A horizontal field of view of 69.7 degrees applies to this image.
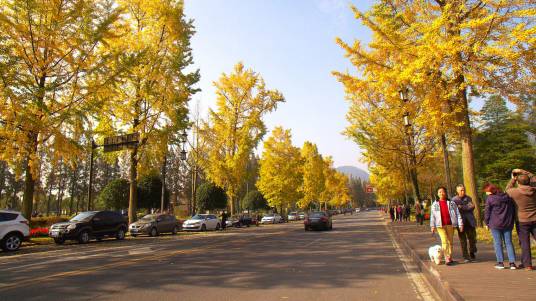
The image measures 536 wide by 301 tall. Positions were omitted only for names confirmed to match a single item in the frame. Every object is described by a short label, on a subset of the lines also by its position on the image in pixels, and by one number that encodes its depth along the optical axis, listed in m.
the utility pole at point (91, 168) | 24.11
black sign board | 23.33
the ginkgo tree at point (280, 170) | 52.53
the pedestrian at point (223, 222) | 33.94
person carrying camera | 7.75
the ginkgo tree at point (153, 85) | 25.80
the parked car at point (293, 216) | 58.99
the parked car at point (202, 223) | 29.86
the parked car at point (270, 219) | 49.58
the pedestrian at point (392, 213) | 38.19
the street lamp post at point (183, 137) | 27.51
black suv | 18.84
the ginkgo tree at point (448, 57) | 12.78
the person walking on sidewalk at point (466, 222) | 9.34
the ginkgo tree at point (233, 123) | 38.69
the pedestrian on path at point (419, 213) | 27.10
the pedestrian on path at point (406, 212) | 36.16
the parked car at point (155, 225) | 24.64
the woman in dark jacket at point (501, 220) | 7.95
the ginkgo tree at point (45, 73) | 17.23
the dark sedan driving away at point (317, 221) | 26.91
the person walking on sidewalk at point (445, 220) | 8.93
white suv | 15.52
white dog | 8.95
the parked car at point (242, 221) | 39.53
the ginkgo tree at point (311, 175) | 63.47
